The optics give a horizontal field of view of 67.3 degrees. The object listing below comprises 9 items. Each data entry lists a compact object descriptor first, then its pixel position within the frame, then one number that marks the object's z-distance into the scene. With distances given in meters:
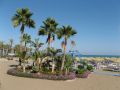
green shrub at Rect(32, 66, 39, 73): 11.23
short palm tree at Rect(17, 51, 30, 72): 12.26
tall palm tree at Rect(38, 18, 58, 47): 13.83
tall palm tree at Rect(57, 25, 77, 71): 11.85
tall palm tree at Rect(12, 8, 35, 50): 14.43
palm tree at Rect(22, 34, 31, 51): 14.62
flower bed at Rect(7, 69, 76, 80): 10.25
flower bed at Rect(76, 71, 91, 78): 11.68
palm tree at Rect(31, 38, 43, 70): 12.20
